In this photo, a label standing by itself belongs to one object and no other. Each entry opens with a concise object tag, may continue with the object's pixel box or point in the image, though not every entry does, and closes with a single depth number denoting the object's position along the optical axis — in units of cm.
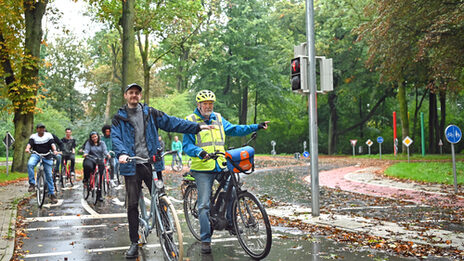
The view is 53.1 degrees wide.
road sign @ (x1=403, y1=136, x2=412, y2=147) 2528
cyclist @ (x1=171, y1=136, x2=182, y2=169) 2385
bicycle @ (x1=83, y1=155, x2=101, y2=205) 1119
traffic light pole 860
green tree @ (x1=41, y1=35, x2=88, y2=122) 5019
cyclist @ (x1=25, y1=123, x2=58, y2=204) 1070
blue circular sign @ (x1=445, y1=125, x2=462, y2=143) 1235
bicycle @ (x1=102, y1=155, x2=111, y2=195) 1214
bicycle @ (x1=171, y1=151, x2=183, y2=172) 2428
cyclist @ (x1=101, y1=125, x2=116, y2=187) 1395
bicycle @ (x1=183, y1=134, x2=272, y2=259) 530
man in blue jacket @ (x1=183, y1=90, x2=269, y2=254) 584
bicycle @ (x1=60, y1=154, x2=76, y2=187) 1512
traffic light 861
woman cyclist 1155
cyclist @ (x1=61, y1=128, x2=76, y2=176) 1555
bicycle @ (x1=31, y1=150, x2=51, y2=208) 1048
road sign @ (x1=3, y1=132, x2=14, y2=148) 2227
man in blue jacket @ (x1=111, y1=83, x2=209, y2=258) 559
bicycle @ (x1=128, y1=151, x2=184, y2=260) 489
